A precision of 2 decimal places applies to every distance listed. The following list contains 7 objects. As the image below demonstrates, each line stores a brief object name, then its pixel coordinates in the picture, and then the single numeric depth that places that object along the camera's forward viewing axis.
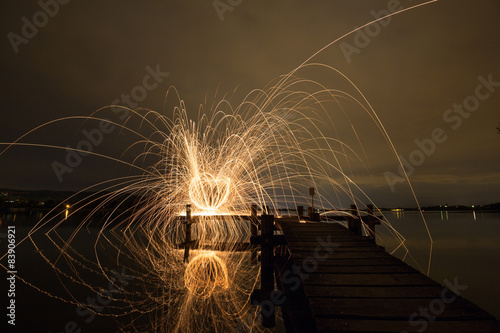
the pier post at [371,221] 10.38
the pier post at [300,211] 13.15
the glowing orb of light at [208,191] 13.14
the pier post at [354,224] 8.63
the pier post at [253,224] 10.79
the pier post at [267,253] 7.16
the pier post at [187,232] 11.35
